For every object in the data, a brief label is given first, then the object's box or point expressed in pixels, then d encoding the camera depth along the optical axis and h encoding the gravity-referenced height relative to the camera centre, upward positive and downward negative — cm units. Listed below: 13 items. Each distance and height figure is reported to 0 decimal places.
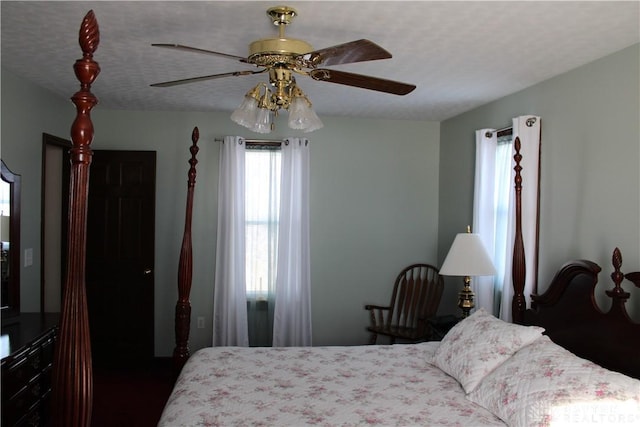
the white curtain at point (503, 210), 359 +2
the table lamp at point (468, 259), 367 -32
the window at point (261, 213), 506 -3
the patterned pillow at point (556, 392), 212 -74
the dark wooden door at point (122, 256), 483 -43
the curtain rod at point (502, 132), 397 +61
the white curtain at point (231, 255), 493 -41
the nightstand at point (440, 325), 427 -89
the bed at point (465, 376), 225 -84
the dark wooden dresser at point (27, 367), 268 -85
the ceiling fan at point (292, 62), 217 +62
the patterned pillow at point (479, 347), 269 -69
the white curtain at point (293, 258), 501 -44
